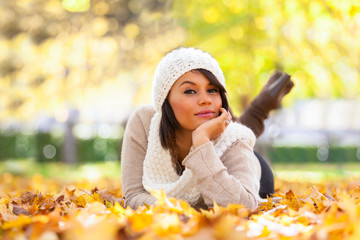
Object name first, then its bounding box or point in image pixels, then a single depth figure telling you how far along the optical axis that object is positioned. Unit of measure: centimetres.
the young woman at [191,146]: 256
